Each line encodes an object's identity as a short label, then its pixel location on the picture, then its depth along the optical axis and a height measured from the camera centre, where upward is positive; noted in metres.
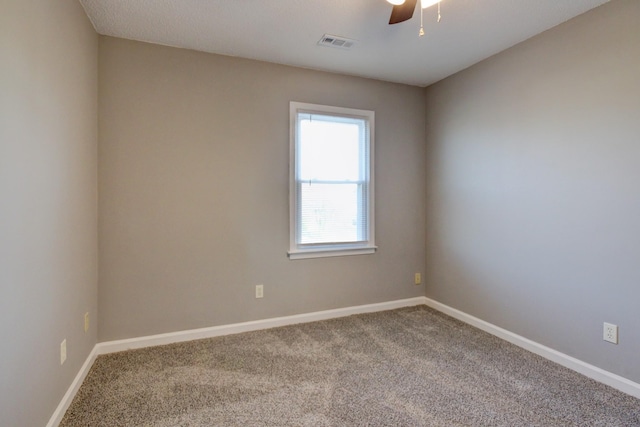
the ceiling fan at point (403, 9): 1.75 +1.08
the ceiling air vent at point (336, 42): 2.70 +1.37
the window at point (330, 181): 3.29 +0.26
